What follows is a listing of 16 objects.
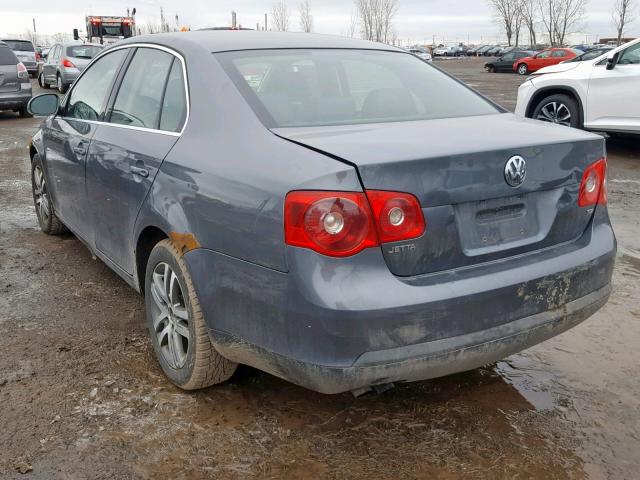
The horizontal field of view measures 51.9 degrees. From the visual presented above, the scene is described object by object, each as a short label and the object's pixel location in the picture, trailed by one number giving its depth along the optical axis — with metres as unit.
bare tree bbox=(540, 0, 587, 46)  81.94
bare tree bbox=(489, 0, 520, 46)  84.88
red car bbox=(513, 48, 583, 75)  37.16
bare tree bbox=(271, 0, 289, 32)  88.28
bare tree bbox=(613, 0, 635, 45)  62.91
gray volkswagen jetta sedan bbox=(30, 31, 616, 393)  2.21
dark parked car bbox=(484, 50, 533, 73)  40.66
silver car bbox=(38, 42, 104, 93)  19.08
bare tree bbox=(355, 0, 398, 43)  89.31
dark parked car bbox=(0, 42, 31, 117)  13.88
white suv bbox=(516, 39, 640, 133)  8.80
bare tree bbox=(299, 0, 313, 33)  92.25
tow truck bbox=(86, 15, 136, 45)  32.94
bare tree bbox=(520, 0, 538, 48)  83.50
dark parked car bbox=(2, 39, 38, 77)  25.66
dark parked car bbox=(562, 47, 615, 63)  25.33
